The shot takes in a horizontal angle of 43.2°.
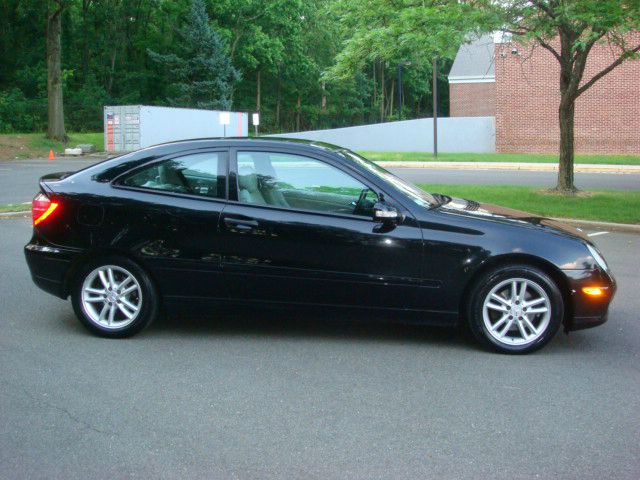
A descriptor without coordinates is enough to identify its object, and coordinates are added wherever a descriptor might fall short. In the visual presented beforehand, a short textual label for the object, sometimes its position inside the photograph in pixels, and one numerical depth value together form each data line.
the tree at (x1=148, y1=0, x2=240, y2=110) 53.91
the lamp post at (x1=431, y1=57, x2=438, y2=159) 34.41
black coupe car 5.90
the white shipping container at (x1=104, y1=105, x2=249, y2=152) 40.06
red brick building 38.41
